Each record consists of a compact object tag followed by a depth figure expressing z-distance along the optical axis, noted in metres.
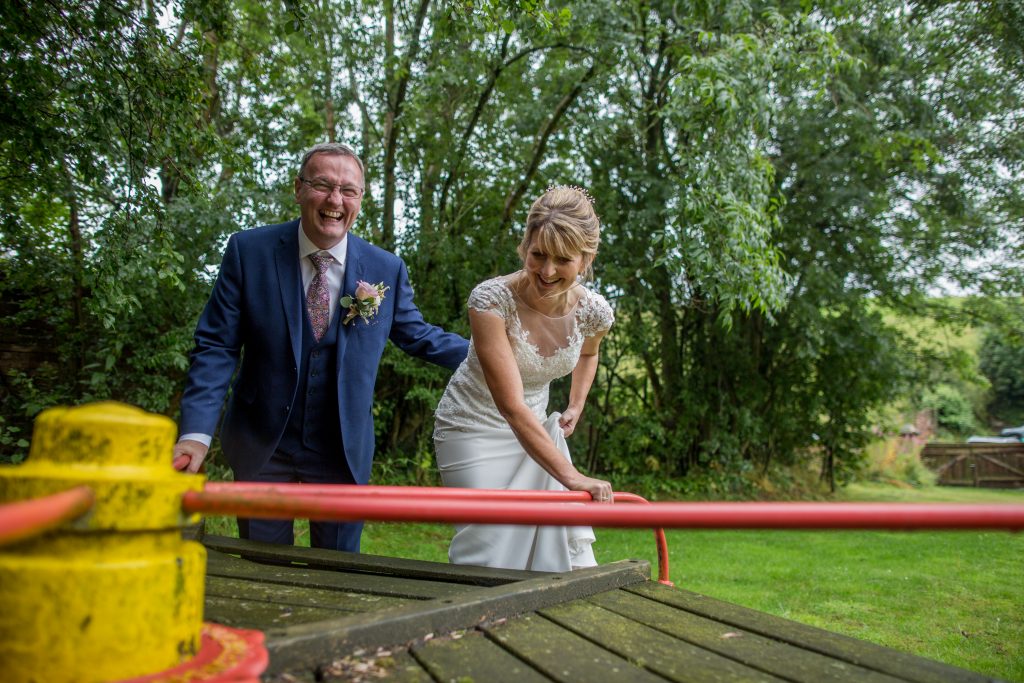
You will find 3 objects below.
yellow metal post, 1.06
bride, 2.79
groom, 3.11
